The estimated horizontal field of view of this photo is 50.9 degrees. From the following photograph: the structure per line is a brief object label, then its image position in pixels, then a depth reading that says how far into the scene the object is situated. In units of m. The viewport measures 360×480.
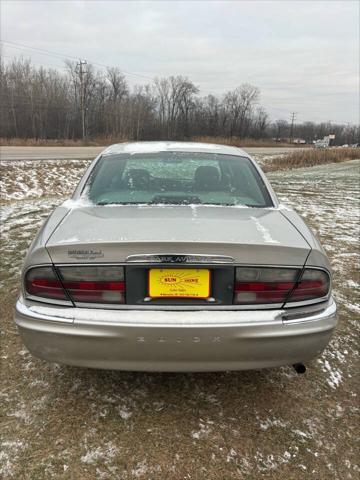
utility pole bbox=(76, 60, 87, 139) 44.25
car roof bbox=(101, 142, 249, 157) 3.32
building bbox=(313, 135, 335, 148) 54.84
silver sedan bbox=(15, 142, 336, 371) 1.83
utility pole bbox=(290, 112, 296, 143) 103.91
